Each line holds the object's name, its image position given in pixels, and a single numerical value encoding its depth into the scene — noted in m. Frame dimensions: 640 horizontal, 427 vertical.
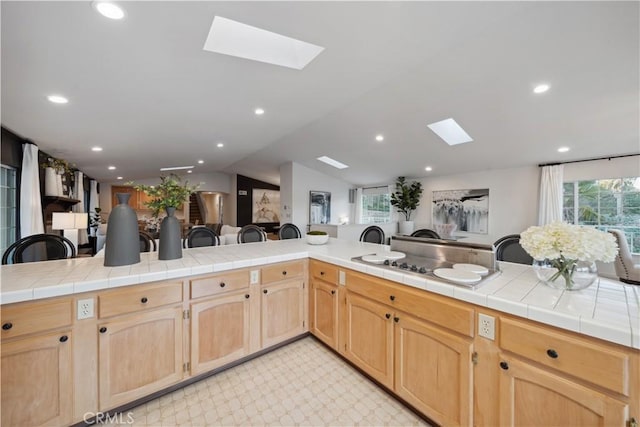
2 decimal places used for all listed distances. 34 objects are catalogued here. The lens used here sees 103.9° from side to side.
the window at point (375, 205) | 8.82
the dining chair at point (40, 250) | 2.10
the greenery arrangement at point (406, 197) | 7.52
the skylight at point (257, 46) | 1.95
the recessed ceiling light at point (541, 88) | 2.94
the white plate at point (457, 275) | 1.40
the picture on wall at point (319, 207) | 8.39
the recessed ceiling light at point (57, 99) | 2.31
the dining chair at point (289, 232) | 3.80
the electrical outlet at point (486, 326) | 1.22
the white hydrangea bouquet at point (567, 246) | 1.14
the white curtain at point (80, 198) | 5.77
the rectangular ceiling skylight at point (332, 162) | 7.28
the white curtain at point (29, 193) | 3.37
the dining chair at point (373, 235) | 3.39
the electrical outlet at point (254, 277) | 2.07
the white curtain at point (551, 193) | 5.27
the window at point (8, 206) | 3.26
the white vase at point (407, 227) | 7.70
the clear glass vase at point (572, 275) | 1.23
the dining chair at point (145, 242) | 2.53
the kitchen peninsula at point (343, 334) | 1.01
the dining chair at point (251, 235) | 3.35
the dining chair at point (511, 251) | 2.19
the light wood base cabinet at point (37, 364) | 1.25
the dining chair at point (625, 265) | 3.82
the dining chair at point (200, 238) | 3.08
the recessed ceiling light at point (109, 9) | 1.35
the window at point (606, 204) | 4.63
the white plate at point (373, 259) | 1.87
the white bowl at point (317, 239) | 2.80
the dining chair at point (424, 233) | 2.98
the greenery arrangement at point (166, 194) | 1.97
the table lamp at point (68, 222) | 3.76
